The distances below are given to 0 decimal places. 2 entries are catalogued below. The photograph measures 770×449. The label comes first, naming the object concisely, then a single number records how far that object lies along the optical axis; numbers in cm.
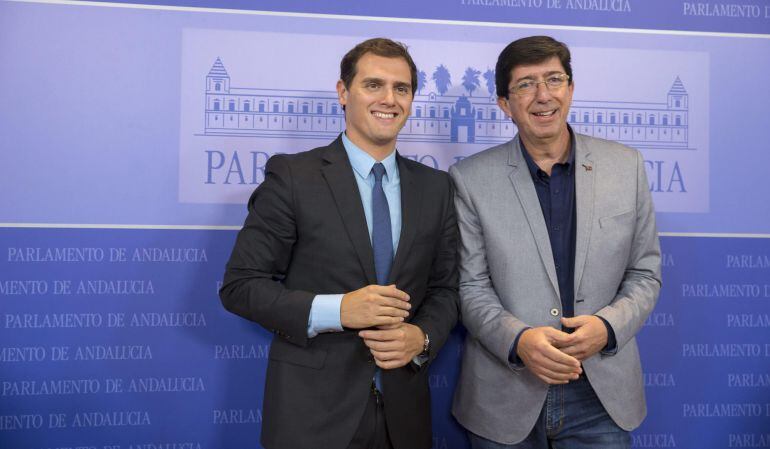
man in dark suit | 178
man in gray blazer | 199
